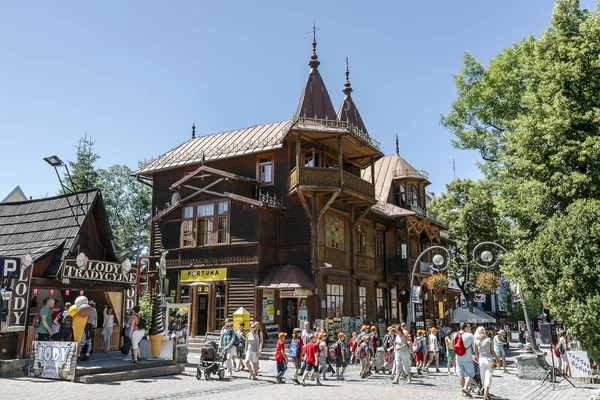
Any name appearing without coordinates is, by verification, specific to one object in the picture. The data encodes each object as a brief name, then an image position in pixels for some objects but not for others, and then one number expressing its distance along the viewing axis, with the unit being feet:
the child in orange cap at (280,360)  52.26
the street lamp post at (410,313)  82.90
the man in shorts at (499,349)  67.10
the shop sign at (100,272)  58.44
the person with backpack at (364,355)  59.47
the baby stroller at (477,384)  45.68
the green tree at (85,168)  164.35
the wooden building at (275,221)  89.30
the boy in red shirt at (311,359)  51.39
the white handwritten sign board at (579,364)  53.47
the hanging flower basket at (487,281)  99.41
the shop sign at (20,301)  51.52
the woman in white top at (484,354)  42.93
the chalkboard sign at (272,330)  87.10
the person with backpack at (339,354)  56.65
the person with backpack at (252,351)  56.18
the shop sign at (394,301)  115.03
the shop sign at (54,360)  47.80
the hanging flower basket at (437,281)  109.81
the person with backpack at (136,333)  54.70
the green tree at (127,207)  173.17
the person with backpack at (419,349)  63.98
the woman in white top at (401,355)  53.47
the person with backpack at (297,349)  54.13
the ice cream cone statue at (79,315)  50.08
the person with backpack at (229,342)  57.62
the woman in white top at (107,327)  62.95
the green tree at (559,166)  41.57
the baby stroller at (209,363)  53.88
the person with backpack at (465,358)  44.75
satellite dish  100.88
